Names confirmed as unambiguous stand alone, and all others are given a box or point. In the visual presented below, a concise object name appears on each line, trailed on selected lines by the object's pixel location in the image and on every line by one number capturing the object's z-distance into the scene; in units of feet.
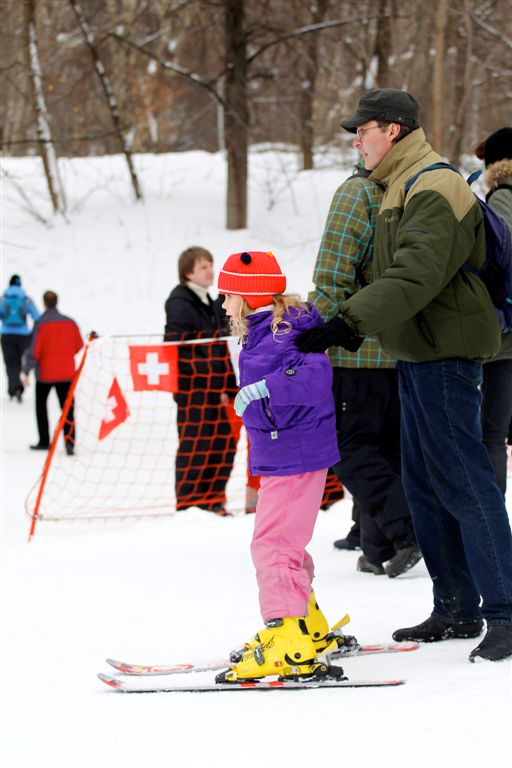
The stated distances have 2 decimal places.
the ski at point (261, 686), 20.56
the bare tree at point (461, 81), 101.79
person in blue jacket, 84.28
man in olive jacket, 20.09
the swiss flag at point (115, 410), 47.33
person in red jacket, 71.61
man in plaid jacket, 29.65
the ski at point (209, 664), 22.47
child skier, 21.32
